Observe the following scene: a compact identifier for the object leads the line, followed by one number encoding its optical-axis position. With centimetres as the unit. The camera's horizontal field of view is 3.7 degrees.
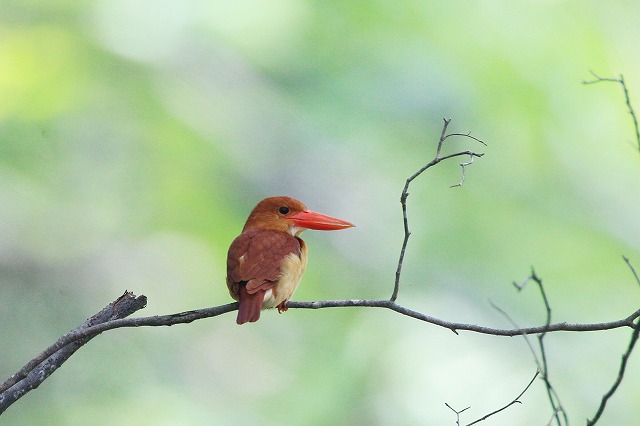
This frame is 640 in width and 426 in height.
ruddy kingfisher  716
